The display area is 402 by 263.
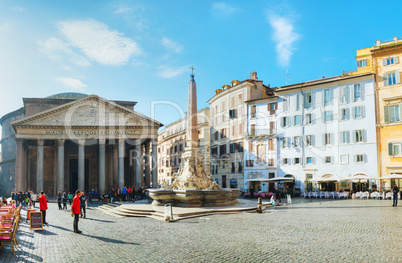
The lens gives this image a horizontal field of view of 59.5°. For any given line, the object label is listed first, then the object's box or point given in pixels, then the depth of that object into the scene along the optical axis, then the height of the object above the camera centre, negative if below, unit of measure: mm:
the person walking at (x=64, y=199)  24112 -2823
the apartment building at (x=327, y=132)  32469 +2103
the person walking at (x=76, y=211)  12320 -1858
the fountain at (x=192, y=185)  18703 -1672
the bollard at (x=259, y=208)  17419 -2650
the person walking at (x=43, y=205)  14852 -1984
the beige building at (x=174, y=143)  51781 +2164
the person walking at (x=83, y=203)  18044 -2330
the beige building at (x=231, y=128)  42938 +3437
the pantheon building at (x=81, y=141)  38062 +1973
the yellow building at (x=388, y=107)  30359 +4043
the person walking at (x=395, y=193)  19734 -2288
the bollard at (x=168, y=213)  14609 -2388
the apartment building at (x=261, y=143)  39594 +1289
